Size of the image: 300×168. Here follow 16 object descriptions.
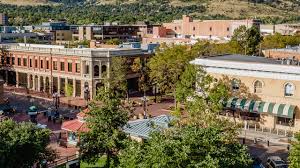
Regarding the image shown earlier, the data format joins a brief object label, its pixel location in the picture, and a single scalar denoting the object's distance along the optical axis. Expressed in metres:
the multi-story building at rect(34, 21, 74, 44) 152.00
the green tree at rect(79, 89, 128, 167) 36.88
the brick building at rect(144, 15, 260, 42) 140.50
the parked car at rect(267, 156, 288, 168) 40.71
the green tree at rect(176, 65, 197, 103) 52.75
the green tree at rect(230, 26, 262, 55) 91.25
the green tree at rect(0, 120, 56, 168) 31.58
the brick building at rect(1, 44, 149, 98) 76.50
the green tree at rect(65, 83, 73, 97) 78.31
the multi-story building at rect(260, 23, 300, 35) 146.90
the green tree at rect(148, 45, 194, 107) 69.00
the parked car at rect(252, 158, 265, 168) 39.49
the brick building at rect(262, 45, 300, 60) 72.32
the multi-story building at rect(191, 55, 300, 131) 50.58
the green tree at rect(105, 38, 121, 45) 119.51
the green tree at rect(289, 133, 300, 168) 30.47
